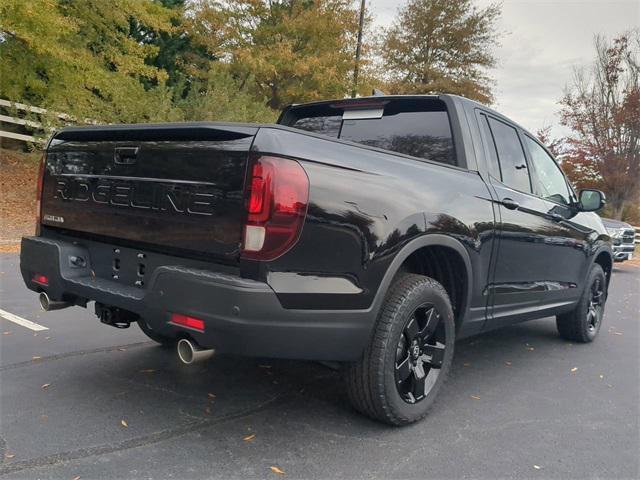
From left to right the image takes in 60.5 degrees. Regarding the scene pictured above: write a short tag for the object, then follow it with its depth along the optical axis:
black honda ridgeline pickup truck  2.38
